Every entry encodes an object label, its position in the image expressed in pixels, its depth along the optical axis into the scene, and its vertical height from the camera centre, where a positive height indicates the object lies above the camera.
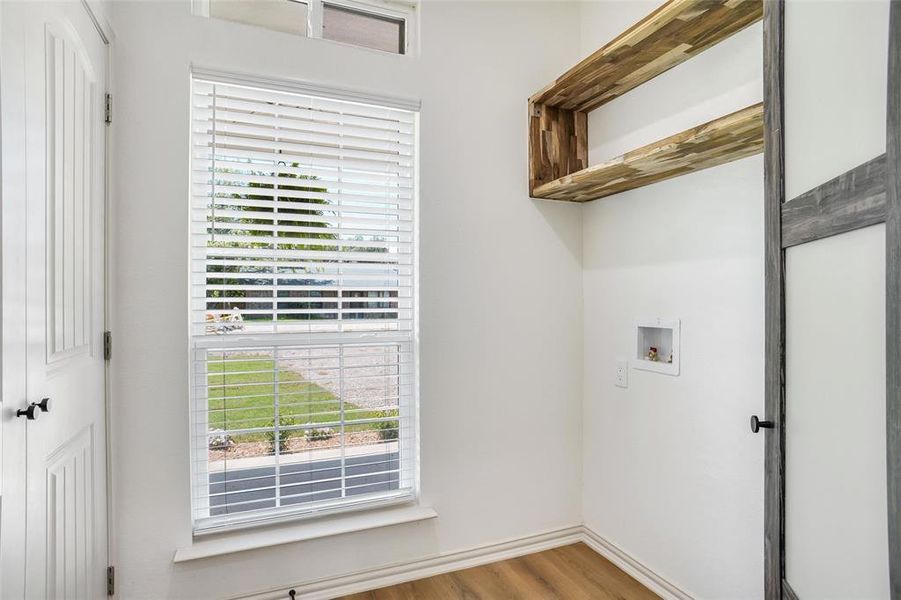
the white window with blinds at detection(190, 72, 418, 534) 1.91 +0.00
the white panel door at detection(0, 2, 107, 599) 1.09 +0.01
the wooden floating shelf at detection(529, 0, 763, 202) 1.54 +0.88
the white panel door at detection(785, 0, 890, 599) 0.69 -0.05
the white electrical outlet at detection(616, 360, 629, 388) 2.20 -0.32
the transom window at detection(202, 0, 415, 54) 1.95 +1.15
